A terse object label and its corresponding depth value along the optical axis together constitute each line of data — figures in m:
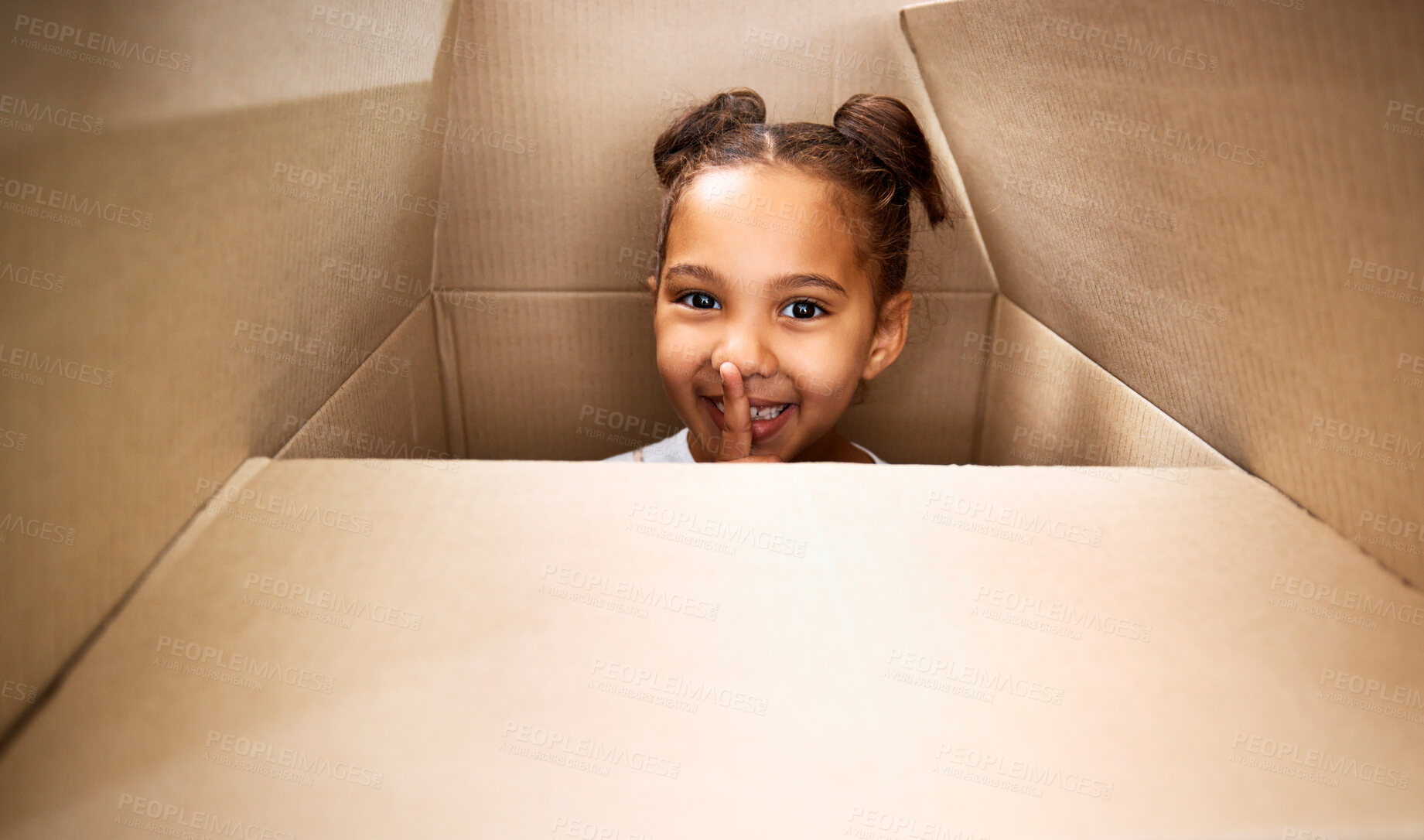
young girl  0.80
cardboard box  0.30
